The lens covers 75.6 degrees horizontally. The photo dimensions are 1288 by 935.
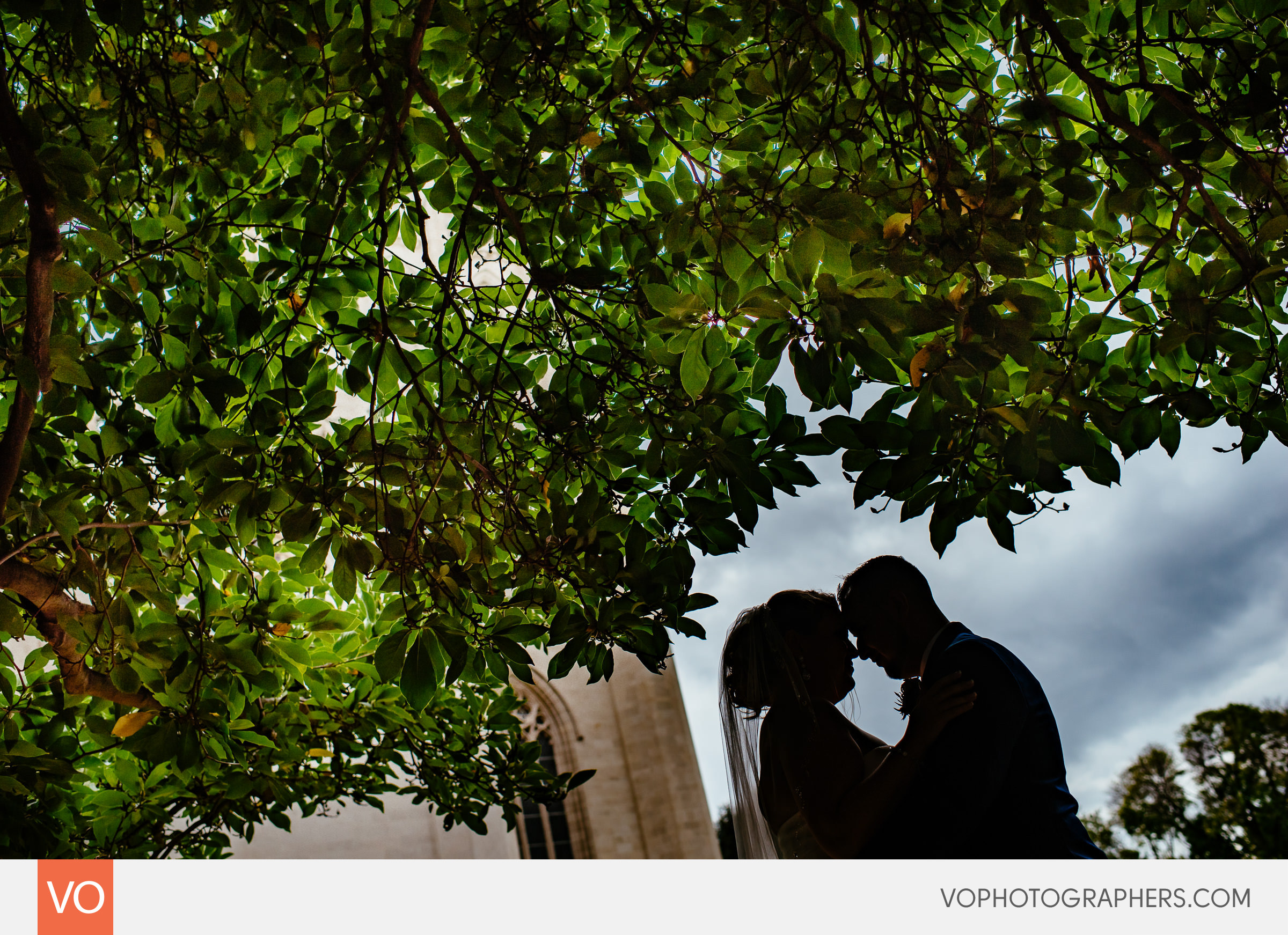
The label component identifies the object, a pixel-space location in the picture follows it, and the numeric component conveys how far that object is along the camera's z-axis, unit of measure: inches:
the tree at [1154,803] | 741.3
